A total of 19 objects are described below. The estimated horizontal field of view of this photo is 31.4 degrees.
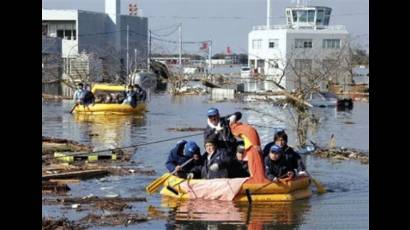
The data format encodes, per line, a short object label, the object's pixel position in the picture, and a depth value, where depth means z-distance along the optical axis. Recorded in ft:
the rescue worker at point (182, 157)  46.06
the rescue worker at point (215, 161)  43.88
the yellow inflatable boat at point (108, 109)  122.62
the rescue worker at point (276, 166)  45.06
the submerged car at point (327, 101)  161.93
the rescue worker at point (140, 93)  132.17
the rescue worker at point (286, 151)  46.06
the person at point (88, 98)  124.36
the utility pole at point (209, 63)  292.32
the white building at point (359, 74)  239.97
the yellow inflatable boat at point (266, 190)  43.86
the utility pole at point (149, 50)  262.47
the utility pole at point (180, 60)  262.98
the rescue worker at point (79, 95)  124.76
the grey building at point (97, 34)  231.09
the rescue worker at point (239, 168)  44.55
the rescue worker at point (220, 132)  45.06
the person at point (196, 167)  45.61
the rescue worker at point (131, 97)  124.77
